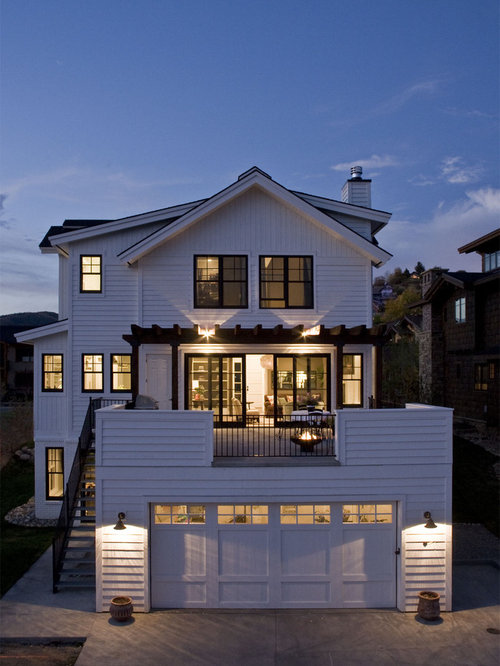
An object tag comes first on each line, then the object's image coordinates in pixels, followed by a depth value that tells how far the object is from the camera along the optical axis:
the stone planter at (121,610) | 10.37
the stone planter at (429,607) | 10.38
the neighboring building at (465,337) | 25.83
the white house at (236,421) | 10.91
